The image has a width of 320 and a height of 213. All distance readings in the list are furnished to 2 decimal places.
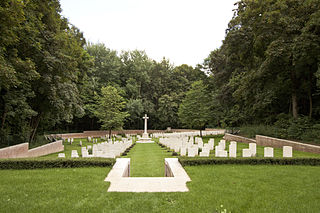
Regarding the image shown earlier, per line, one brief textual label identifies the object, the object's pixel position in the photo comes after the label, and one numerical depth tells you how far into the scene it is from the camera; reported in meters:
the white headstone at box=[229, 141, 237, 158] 10.58
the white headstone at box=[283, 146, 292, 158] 10.32
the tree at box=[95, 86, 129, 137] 35.17
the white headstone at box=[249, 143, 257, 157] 11.16
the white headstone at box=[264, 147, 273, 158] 9.94
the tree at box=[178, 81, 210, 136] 32.75
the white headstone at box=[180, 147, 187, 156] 12.72
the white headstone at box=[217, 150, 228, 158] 10.27
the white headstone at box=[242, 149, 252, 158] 10.13
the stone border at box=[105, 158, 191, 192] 5.79
